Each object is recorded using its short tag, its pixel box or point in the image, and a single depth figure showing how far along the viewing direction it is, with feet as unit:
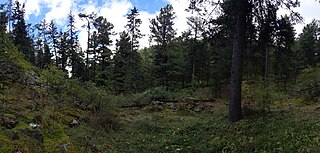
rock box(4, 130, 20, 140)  22.08
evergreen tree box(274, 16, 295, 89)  36.50
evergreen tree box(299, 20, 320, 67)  136.46
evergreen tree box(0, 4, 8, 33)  154.04
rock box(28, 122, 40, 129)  27.44
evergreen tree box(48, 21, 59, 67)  158.96
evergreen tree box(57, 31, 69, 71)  151.98
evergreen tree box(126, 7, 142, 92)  115.44
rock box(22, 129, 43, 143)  24.34
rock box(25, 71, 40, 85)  43.98
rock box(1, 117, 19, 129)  24.42
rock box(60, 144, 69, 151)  24.54
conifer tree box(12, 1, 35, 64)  147.02
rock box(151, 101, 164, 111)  63.82
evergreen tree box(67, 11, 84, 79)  148.97
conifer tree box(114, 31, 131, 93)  125.01
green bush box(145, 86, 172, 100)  74.18
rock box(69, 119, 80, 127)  36.01
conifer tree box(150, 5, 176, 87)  121.08
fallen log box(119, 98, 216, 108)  66.95
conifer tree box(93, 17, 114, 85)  138.72
